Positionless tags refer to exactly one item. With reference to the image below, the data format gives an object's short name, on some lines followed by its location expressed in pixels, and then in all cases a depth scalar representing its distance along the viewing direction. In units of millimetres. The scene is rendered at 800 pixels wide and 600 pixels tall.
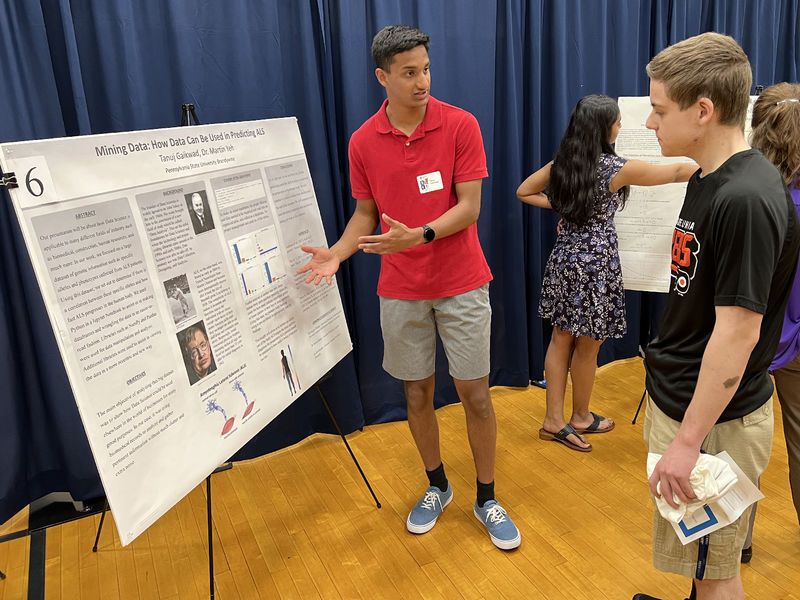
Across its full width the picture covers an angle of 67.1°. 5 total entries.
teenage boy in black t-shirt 1043
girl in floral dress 2328
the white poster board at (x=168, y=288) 1317
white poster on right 2803
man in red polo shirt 1796
